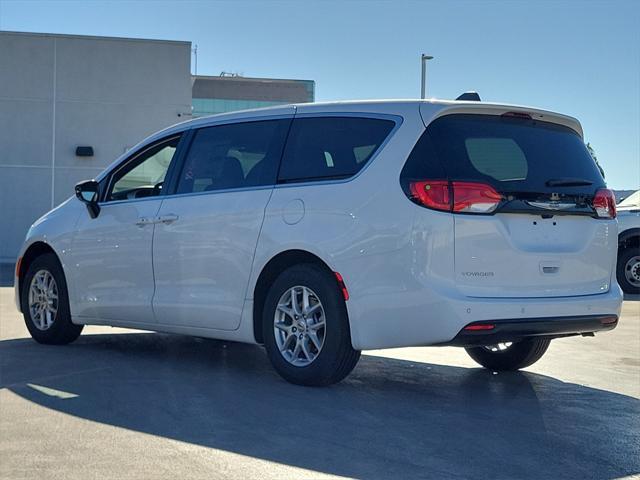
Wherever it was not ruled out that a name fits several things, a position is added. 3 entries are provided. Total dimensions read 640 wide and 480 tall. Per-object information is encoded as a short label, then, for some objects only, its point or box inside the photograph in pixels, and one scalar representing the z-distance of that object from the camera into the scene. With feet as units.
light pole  106.93
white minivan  19.24
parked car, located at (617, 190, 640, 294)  51.44
